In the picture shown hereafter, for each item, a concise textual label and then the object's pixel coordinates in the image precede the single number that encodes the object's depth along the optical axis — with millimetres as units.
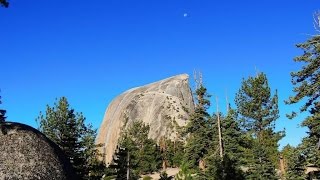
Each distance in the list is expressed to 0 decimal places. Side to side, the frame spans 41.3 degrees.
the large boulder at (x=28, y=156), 17250
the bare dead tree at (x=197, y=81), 48531
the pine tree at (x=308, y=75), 27422
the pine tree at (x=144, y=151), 57181
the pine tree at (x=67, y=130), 29656
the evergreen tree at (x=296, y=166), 28562
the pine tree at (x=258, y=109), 54634
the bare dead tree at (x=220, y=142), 40906
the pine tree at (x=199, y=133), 44562
